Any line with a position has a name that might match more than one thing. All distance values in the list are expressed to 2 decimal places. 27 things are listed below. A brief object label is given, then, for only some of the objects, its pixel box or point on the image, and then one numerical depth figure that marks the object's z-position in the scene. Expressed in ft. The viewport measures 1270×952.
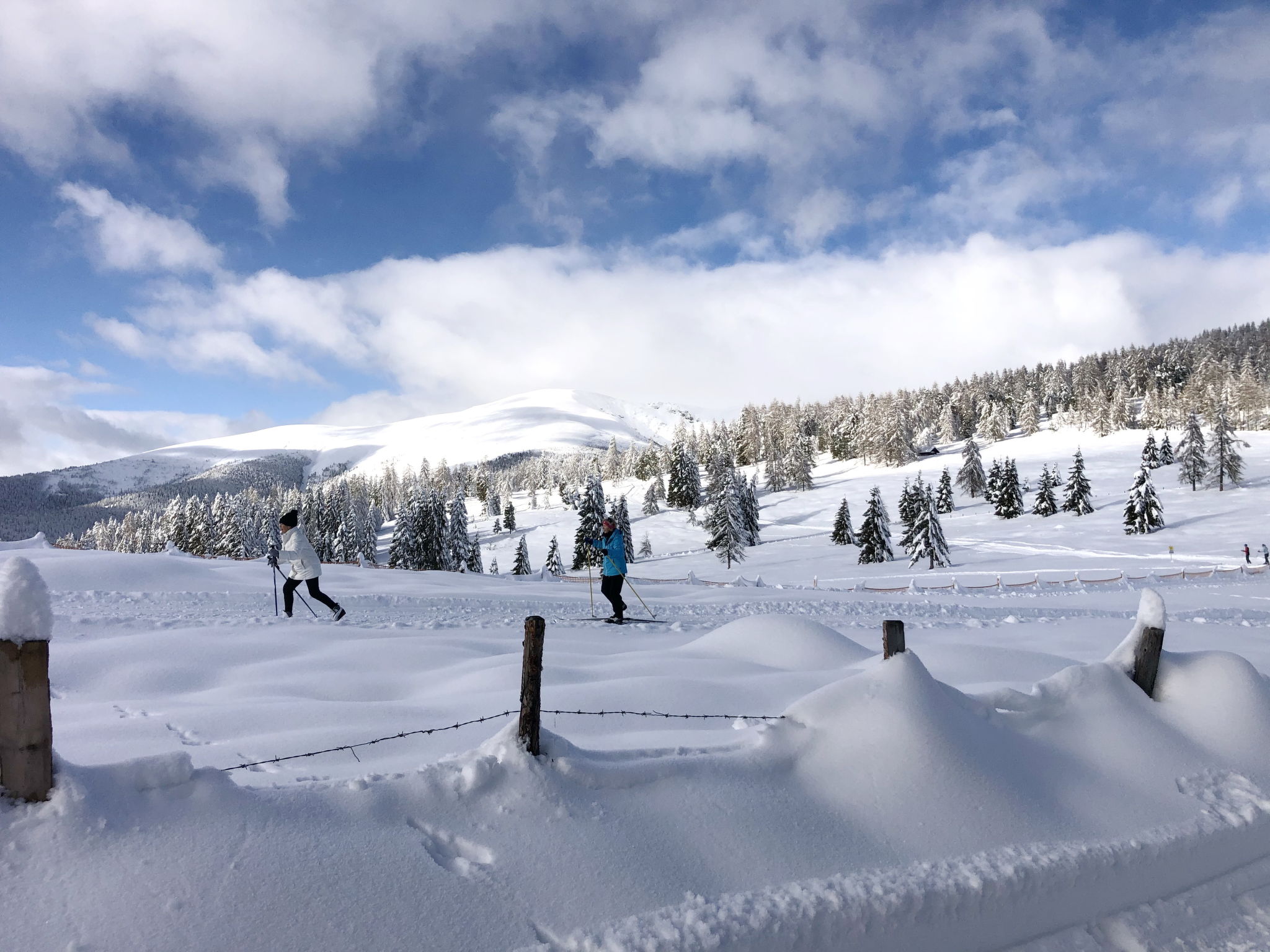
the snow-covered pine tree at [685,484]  294.46
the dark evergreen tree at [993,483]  215.51
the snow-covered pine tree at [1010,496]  200.23
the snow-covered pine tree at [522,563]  168.66
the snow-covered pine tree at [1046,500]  192.95
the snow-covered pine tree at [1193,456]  201.16
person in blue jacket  38.01
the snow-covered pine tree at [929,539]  140.77
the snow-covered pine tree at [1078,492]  187.21
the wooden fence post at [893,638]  16.56
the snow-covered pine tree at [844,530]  185.06
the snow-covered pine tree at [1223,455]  191.62
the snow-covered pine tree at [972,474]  244.42
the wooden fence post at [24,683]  8.52
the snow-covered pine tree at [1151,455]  233.76
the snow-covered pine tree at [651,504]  290.15
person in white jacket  36.52
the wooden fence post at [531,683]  11.38
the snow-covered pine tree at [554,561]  185.26
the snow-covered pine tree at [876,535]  151.74
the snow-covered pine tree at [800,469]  310.45
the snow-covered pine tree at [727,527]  163.73
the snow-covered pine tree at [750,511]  205.46
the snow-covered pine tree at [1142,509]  153.58
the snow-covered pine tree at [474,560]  183.52
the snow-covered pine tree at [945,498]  220.64
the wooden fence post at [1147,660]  17.89
